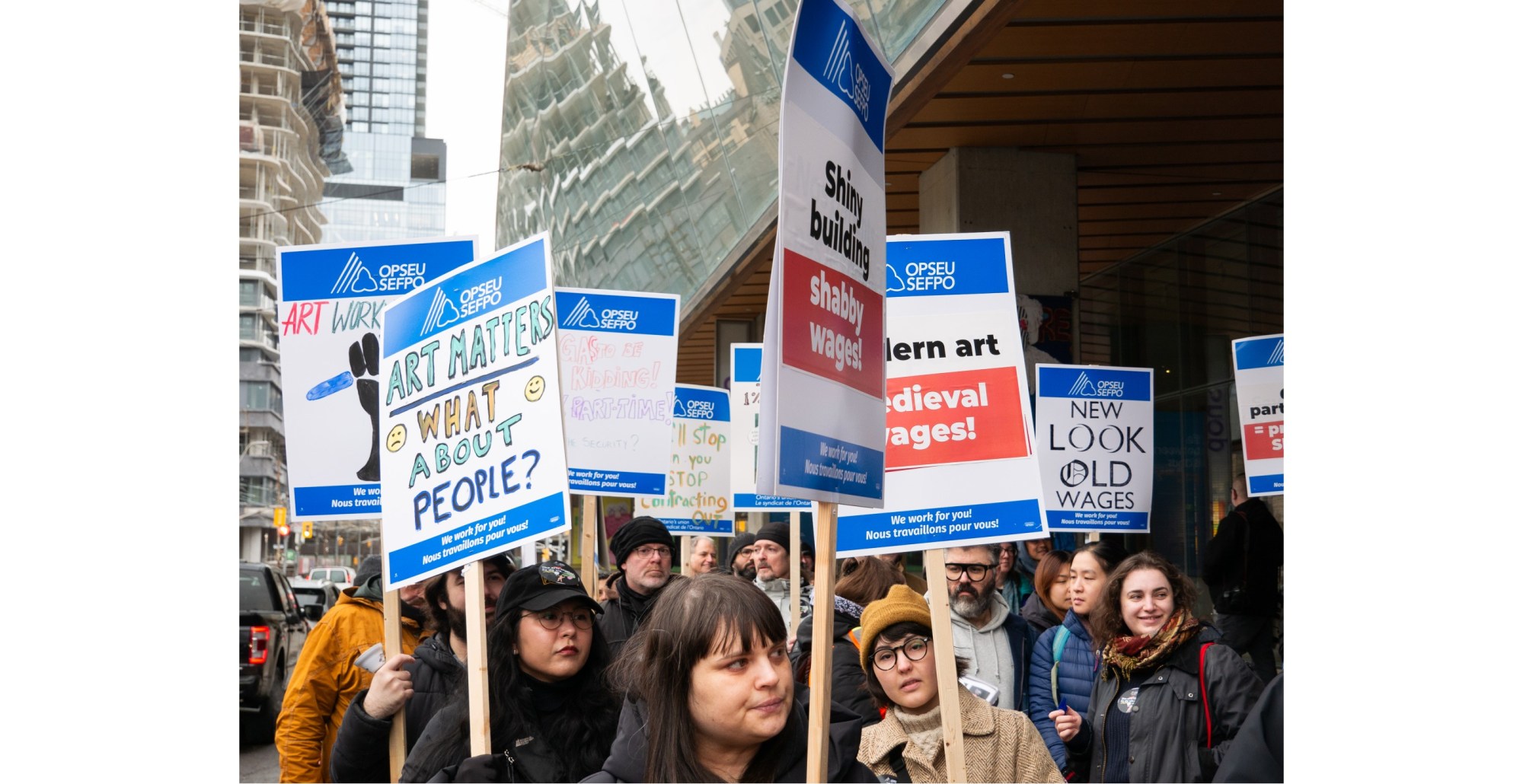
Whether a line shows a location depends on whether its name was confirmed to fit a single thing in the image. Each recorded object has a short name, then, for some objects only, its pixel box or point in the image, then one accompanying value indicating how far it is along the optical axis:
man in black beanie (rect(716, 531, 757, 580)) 9.71
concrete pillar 13.02
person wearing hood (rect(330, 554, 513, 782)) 4.64
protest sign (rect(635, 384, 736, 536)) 12.55
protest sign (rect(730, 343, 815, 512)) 11.14
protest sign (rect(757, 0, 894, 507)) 3.48
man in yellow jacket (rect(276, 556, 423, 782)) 5.57
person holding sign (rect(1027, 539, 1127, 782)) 6.20
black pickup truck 13.53
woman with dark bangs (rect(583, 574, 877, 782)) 3.03
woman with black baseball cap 4.12
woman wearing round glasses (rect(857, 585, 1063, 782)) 4.24
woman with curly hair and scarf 4.88
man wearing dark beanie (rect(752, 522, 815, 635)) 9.15
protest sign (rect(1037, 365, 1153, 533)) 8.95
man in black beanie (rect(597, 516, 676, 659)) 7.32
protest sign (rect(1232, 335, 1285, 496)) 8.59
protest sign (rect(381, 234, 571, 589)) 4.60
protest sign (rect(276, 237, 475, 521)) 5.91
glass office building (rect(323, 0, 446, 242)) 131.38
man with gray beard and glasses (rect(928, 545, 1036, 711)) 5.96
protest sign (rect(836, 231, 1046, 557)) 4.99
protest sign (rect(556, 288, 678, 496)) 9.23
